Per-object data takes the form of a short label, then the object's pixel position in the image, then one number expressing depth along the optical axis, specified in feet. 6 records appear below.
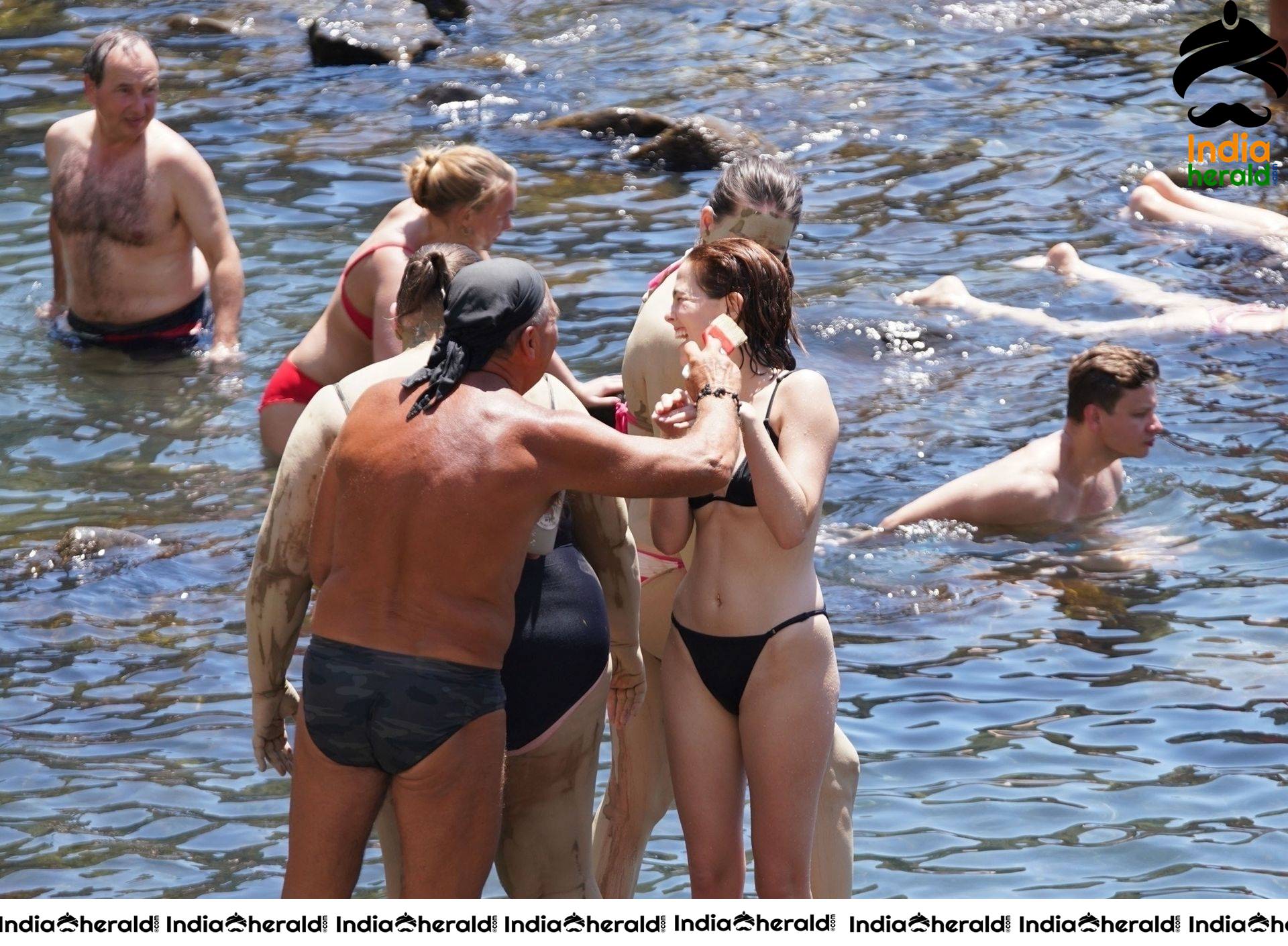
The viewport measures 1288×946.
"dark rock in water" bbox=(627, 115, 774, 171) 89.45
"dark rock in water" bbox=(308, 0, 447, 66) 105.60
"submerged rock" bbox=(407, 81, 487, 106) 98.84
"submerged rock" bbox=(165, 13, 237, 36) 111.75
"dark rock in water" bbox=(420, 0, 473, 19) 115.96
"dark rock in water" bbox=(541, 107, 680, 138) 92.63
